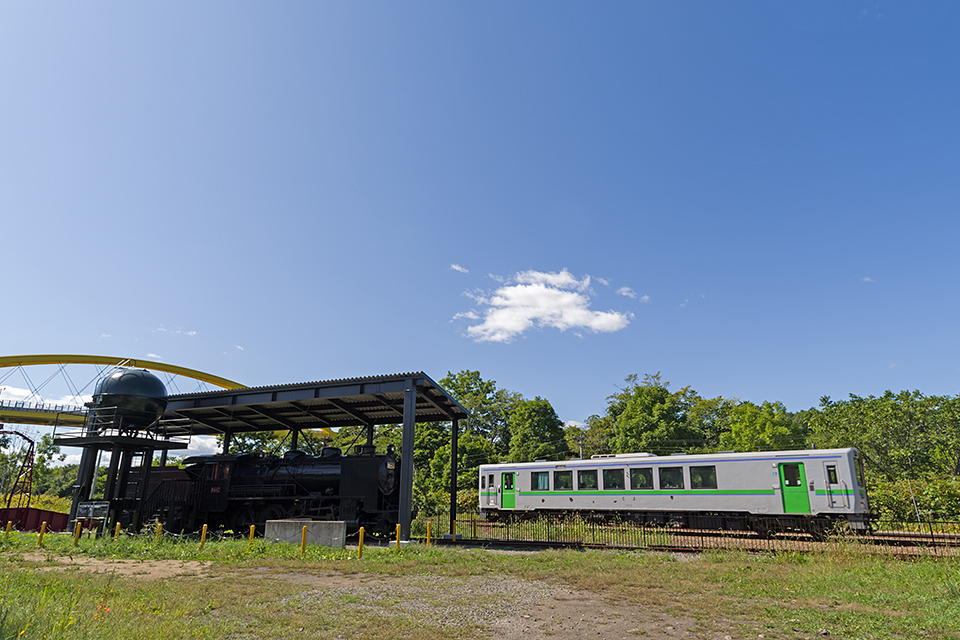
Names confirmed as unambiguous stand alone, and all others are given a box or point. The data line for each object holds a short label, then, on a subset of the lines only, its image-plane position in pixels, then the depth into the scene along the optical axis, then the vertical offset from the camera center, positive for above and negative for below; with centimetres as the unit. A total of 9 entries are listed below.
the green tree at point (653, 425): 4672 +408
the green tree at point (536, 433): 5259 +375
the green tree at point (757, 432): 4784 +372
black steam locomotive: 2248 -88
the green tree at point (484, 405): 6031 +716
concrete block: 1789 -200
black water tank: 2180 +268
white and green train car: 2053 -62
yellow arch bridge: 5869 +624
